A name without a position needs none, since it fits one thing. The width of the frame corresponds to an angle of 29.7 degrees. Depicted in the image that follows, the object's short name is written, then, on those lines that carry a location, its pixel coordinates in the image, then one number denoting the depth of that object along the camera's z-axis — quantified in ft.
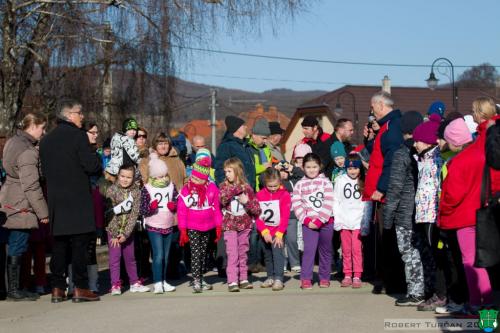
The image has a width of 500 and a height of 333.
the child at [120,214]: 39.34
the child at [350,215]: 40.57
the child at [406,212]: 33.88
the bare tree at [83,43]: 58.90
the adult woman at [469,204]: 28.55
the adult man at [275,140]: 48.61
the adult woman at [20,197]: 38.04
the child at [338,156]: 42.80
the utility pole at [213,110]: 204.74
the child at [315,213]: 40.42
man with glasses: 36.94
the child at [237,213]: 40.47
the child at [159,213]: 40.14
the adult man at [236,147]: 44.19
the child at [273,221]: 40.52
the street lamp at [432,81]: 116.40
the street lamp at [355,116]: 160.47
